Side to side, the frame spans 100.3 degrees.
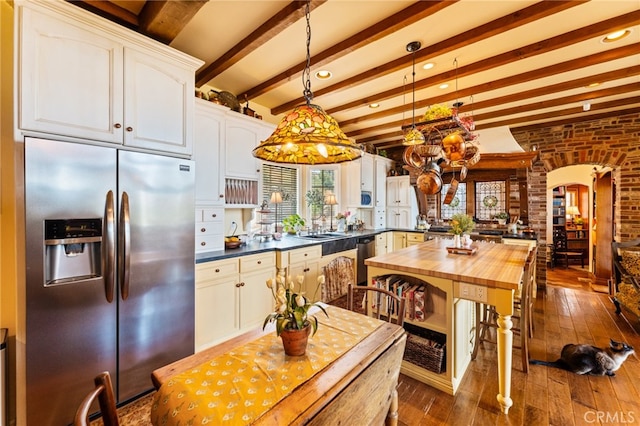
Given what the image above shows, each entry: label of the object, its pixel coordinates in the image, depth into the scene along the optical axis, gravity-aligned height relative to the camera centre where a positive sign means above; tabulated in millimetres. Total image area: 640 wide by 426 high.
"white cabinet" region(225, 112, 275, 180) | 2993 +774
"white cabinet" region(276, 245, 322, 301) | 3104 -659
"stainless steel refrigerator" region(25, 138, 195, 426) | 1521 -392
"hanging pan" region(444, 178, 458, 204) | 3266 +231
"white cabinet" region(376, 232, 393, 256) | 5102 -640
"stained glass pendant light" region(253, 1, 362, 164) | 1186 +357
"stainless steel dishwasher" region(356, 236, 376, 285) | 4512 -744
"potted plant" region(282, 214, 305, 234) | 4082 -201
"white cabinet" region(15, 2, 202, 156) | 1545 +860
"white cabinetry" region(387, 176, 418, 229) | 5652 +154
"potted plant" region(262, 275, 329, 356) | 1148 -478
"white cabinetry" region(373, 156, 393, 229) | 5559 +384
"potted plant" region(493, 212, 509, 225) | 4938 -124
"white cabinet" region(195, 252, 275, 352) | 2430 -864
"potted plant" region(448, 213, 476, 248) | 2975 -176
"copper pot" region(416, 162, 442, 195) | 2709 +311
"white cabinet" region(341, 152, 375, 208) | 5055 +550
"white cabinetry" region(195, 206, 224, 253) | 2703 -196
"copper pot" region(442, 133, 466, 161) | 2475 +605
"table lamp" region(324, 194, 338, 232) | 4572 +174
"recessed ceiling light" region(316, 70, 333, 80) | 2873 +1485
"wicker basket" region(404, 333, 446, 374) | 2105 -1163
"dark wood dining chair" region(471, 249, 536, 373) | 2293 -1115
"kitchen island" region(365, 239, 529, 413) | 1842 -628
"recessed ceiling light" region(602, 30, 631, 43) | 2164 +1450
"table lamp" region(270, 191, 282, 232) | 3637 +165
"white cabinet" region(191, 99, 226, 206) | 2701 +601
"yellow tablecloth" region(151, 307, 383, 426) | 868 -646
